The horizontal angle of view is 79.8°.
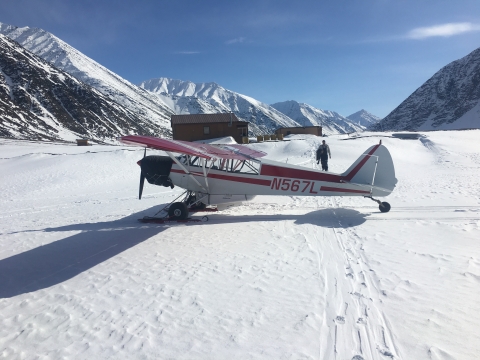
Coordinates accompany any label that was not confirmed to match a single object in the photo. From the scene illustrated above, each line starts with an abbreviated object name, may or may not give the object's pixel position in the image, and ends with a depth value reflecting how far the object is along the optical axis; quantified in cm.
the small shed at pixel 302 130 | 5541
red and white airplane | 812
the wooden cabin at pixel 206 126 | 3775
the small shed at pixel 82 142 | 3526
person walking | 1447
